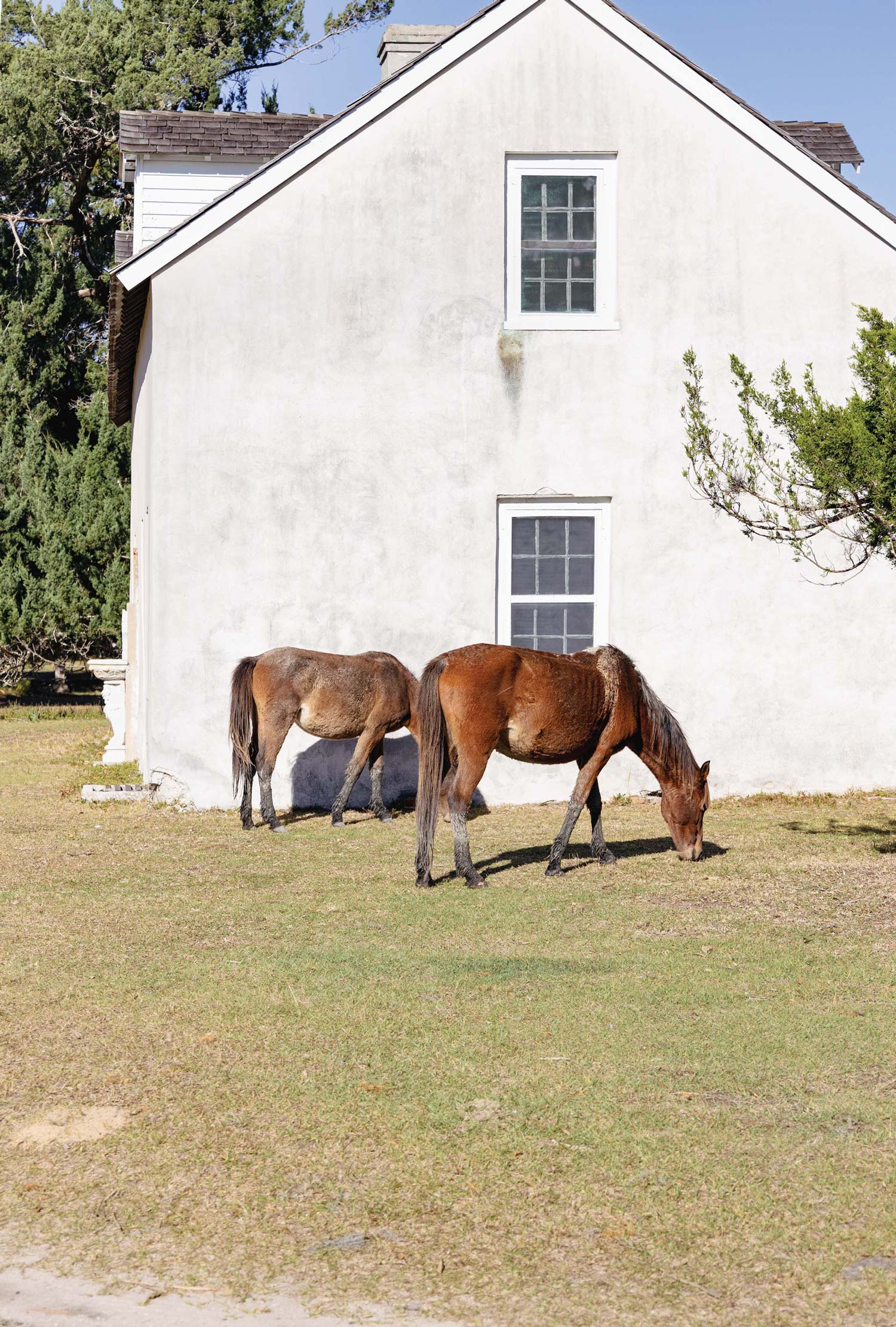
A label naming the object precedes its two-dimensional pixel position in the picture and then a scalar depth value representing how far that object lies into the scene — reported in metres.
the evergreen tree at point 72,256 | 24.28
